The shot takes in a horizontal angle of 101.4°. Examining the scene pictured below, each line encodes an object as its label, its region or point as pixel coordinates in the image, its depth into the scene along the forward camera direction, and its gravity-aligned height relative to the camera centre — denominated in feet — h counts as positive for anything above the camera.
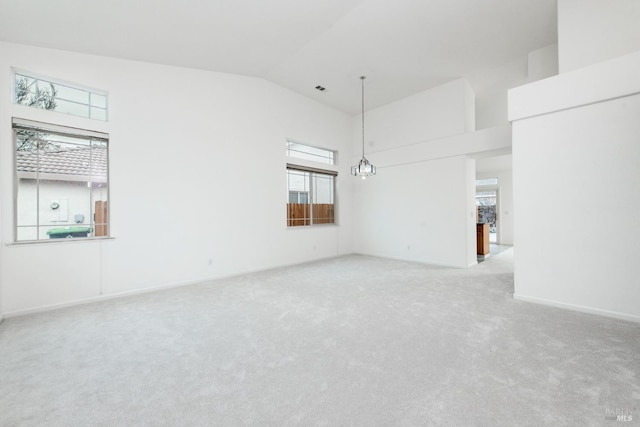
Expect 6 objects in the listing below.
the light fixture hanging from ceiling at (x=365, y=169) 16.57 +2.84
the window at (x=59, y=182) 10.95 +1.54
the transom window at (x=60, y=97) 11.05 +5.36
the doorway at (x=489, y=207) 32.89 +0.61
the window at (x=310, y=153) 21.09 +5.25
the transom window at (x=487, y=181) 32.95 +3.95
